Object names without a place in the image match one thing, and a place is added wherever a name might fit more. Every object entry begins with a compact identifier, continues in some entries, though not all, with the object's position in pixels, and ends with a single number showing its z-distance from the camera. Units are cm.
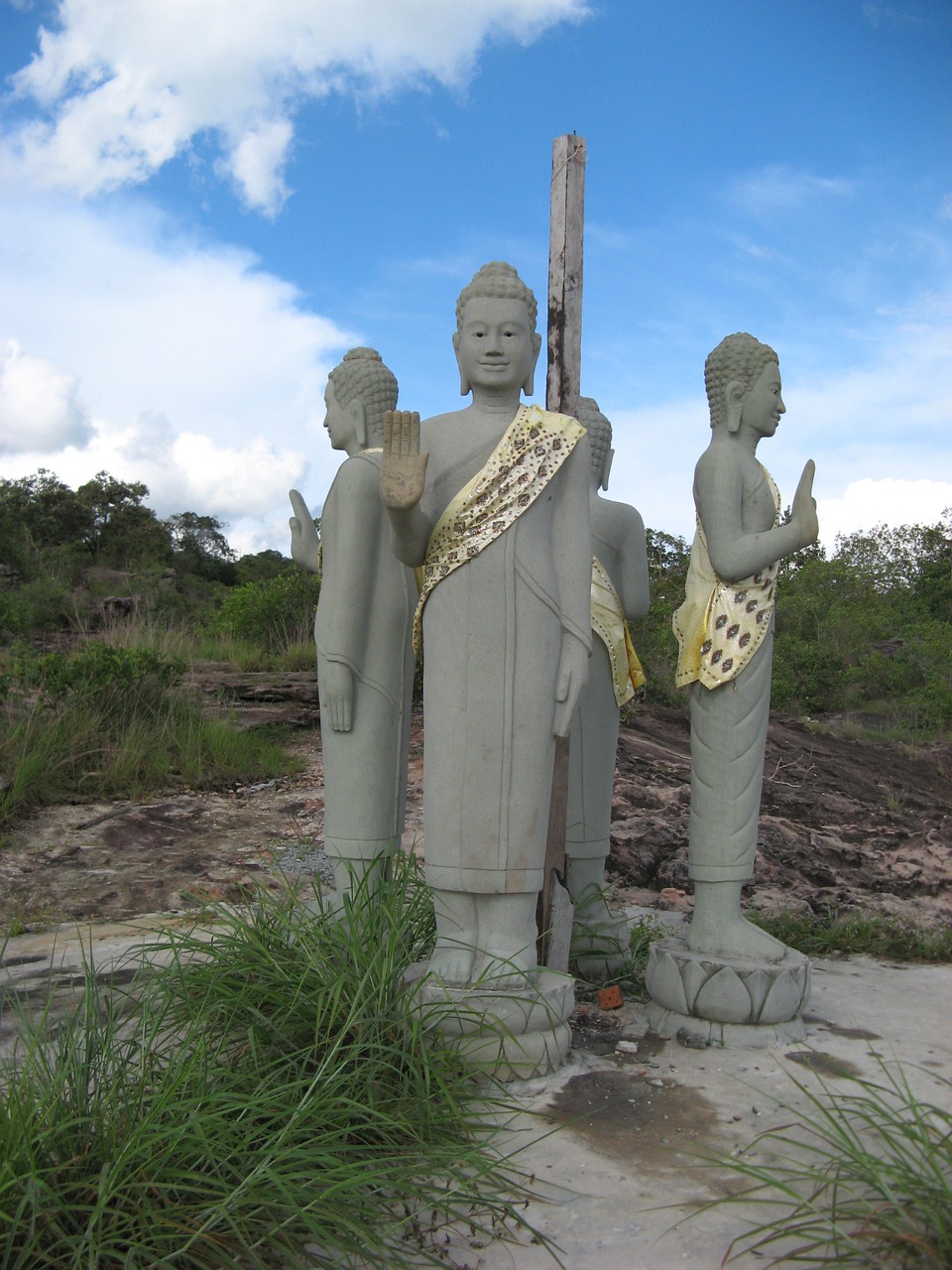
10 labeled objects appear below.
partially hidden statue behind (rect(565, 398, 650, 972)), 439
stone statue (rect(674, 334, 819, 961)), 382
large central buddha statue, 335
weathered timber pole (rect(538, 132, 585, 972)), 395
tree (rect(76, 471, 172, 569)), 2225
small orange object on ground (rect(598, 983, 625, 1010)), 401
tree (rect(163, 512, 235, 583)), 2406
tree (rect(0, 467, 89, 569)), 2189
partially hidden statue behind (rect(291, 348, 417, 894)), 390
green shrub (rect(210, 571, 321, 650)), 1215
